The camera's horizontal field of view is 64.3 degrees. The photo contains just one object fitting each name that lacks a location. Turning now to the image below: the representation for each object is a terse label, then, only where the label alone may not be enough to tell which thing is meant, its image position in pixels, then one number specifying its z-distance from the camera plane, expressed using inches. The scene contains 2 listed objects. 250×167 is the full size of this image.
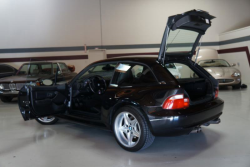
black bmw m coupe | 85.8
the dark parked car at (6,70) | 312.0
